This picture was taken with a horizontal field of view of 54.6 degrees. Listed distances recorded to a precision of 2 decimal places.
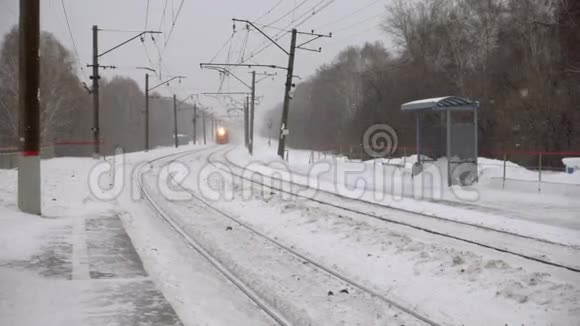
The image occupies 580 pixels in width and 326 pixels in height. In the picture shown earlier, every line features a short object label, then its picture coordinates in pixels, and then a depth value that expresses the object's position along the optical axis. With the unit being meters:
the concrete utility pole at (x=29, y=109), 12.77
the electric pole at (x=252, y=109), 51.12
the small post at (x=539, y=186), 17.91
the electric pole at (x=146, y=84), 56.59
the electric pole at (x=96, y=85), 34.47
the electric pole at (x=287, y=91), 34.69
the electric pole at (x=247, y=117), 71.95
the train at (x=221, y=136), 107.16
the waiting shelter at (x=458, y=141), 20.06
